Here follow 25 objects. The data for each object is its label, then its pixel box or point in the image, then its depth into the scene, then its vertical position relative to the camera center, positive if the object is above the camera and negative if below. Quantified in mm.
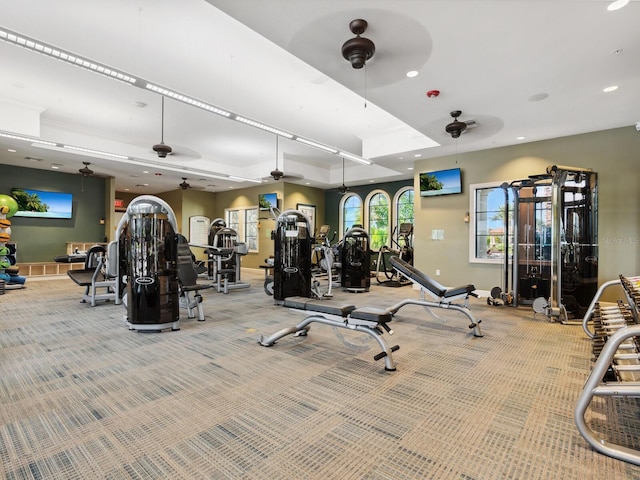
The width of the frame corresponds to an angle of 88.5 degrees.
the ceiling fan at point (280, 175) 9201 +2088
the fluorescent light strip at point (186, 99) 4211 +2007
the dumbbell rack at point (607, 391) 1701 -787
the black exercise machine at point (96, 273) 5496 -631
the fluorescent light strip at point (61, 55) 3160 +1973
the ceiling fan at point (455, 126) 5145 +1855
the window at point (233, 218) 13680 +992
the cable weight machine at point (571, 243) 4844 +26
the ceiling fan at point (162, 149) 6659 +1881
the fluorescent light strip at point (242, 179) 10992 +2154
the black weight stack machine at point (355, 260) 7672 -404
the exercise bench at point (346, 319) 3004 -766
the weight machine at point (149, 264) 4078 -282
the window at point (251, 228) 12866 +561
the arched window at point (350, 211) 12497 +1251
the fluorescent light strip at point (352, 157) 7402 +1989
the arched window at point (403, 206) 11141 +1262
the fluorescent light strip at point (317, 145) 6379 +2017
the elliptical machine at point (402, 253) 8727 -277
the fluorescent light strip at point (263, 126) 5352 +2016
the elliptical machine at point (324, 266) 6652 -537
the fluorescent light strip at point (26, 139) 6288 +2028
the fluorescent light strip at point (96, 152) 7121 +2052
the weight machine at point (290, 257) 5871 -260
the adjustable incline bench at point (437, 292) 4312 -647
